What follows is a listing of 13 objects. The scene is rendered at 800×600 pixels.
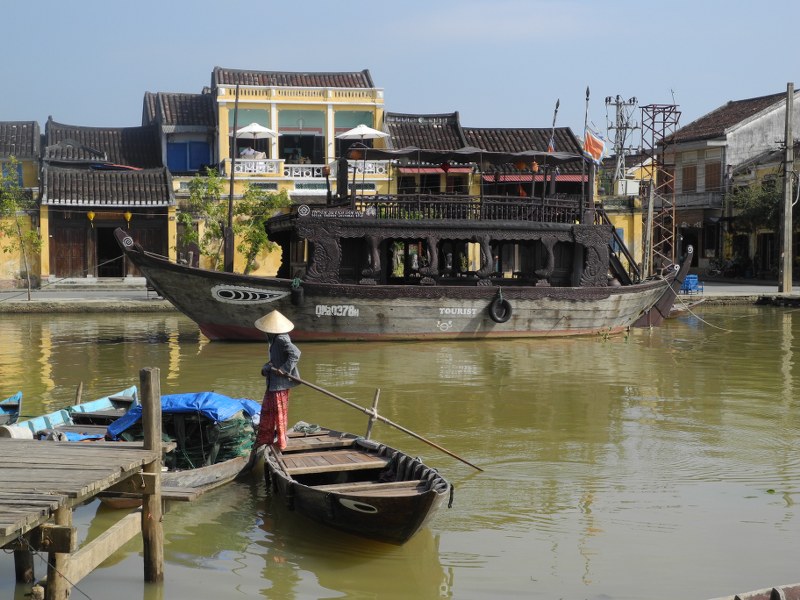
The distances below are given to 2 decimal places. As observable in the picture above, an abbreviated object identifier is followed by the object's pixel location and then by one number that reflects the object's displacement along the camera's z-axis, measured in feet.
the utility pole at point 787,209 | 83.51
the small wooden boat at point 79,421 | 26.99
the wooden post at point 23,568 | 21.31
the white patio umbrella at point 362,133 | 86.22
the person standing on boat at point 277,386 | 27.76
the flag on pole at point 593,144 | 74.08
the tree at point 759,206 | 110.22
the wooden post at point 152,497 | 20.80
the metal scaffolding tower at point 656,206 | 90.56
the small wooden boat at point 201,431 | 27.84
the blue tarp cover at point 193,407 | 27.73
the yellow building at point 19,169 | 92.63
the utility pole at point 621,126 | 114.21
